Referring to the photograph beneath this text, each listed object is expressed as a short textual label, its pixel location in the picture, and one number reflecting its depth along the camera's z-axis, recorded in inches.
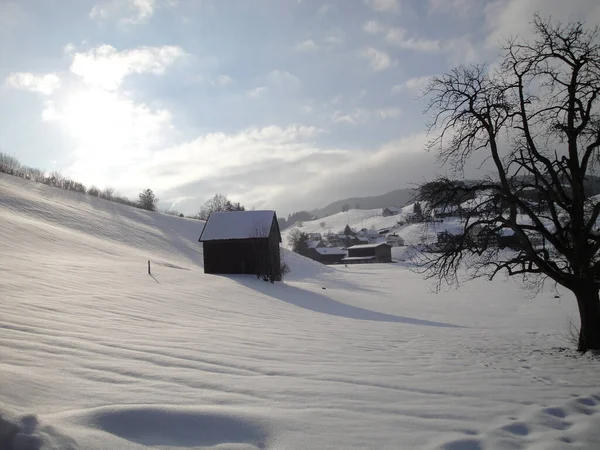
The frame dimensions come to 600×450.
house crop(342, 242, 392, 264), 3575.3
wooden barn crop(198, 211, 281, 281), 1162.6
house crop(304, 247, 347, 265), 3715.6
